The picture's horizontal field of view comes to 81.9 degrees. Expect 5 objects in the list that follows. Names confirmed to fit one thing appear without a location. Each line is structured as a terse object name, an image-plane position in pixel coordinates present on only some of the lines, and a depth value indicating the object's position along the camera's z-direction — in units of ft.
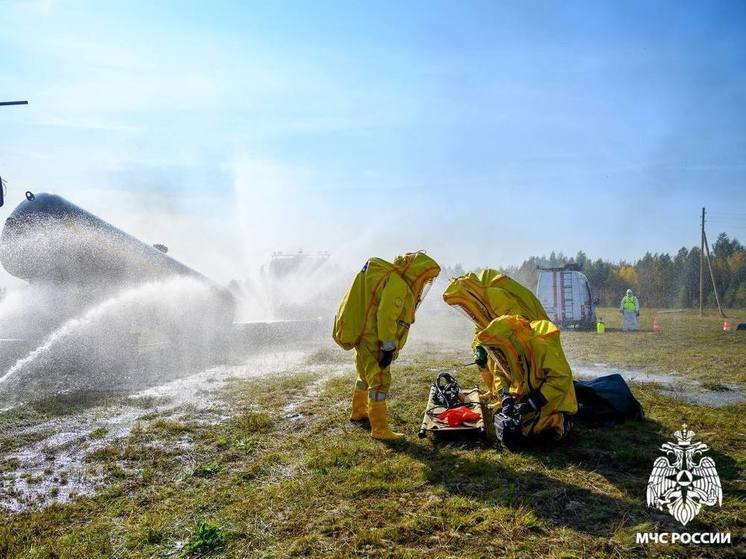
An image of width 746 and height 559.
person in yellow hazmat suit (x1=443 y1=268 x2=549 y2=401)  18.54
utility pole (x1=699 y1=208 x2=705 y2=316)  112.86
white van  66.64
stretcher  15.61
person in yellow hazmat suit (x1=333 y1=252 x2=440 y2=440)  16.67
